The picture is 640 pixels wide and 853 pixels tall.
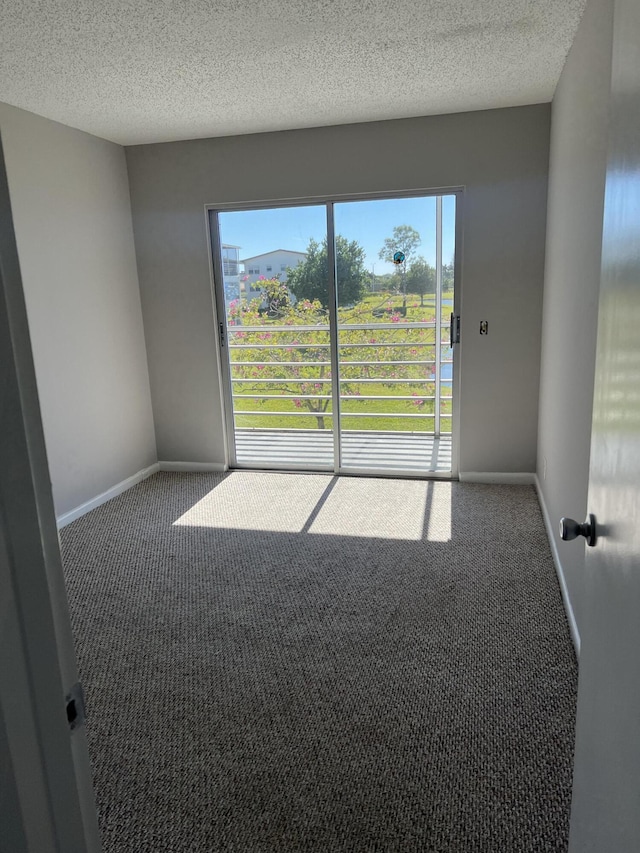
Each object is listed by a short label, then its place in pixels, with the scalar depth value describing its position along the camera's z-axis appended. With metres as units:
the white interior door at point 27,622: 0.58
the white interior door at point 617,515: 0.79
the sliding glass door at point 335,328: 4.36
